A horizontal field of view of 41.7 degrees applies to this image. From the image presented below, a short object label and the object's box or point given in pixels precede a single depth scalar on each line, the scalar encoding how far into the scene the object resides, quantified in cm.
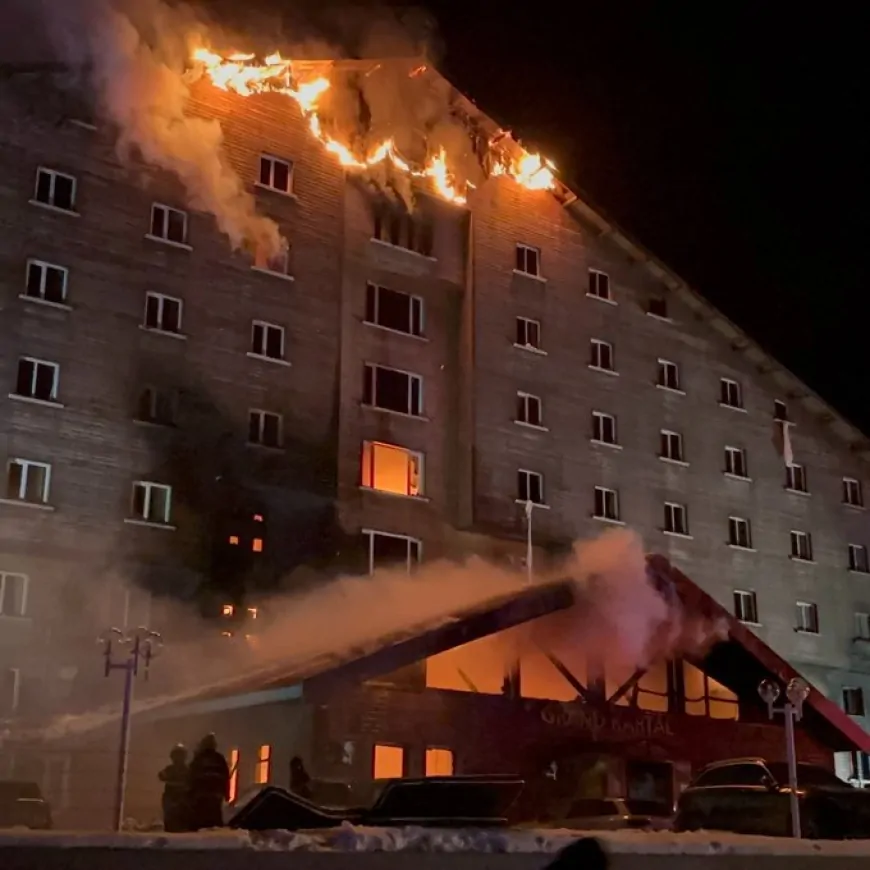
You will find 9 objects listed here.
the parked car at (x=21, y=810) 1992
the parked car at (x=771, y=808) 1773
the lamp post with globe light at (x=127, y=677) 1669
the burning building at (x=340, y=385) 2866
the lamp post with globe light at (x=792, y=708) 1684
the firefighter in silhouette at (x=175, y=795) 1439
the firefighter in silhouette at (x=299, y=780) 1938
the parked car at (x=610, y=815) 2003
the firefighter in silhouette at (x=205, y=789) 1432
